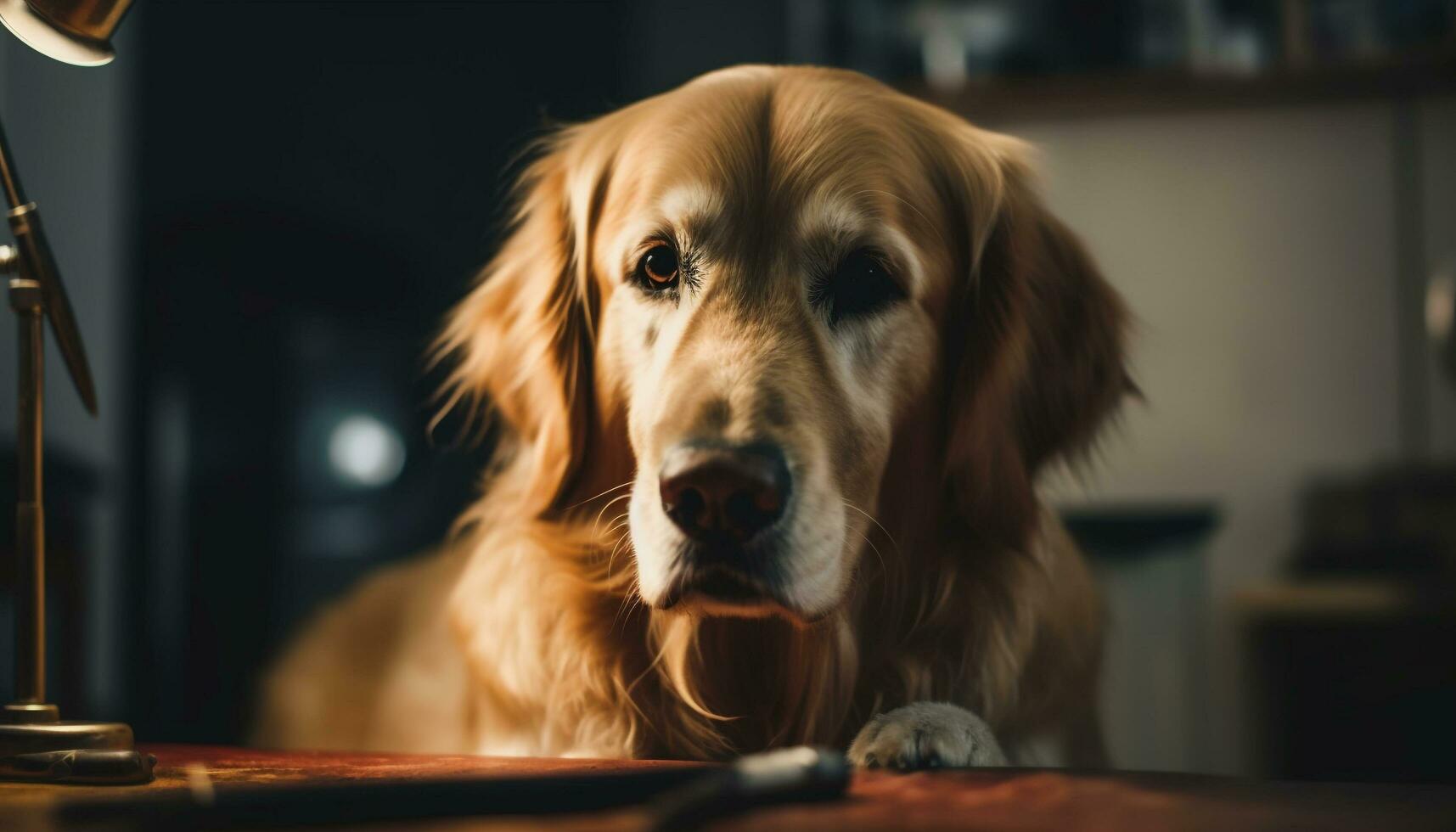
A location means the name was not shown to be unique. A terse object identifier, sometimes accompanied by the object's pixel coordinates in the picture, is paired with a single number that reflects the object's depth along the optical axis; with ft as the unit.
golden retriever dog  2.82
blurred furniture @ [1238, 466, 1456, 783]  8.15
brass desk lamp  2.54
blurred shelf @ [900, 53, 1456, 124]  8.96
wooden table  1.79
